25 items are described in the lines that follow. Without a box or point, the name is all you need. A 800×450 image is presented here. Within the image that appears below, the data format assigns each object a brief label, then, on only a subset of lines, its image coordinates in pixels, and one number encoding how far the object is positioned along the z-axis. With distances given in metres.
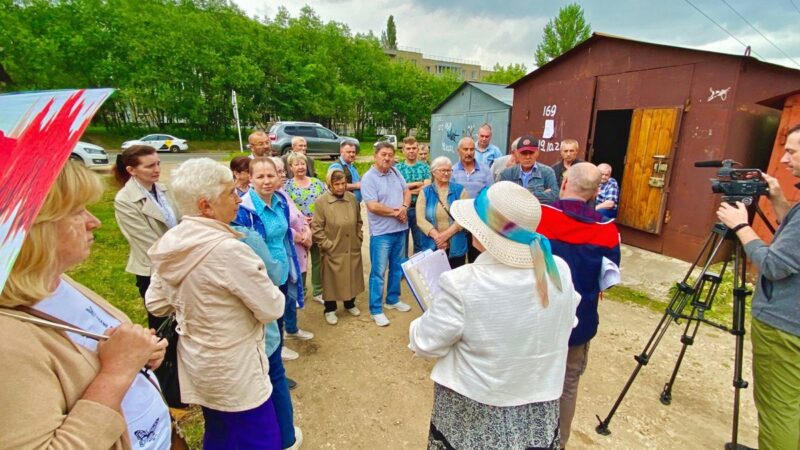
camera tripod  2.20
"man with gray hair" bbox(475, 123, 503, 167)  5.73
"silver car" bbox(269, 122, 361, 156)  18.01
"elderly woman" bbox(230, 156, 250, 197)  3.51
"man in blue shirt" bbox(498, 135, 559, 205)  4.22
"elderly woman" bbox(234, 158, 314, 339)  2.62
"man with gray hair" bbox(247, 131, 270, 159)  4.31
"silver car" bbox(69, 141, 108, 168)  13.41
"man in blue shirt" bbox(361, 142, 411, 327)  3.96
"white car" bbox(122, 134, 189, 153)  21.08
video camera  2.15
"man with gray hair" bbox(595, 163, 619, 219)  4.42
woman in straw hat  1.40
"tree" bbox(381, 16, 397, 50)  70.81
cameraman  1.90
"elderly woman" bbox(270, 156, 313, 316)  3.42
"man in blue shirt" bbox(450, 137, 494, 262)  4.44
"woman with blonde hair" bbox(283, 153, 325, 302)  4.04
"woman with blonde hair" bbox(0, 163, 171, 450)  0.79
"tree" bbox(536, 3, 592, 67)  34.97
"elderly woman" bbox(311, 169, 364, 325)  3.79
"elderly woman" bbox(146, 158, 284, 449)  1.58
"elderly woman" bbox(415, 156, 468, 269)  3.93
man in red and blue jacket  2.05
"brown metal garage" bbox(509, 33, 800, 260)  5.19
